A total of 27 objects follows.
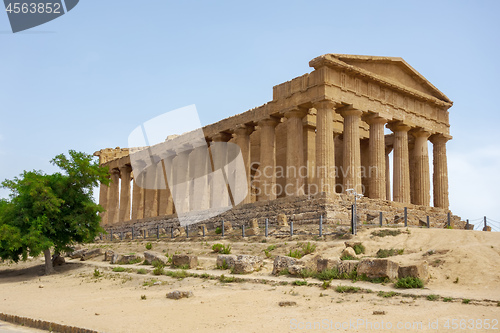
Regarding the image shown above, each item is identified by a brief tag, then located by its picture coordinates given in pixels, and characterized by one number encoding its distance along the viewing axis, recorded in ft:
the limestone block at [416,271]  43.73
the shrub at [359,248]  58.13
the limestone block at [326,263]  50.07
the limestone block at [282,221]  81.35
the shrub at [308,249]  61.05
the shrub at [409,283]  42.55
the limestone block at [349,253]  54.75
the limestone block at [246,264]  56.44
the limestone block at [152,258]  68.08
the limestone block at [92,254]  88.69
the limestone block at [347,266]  48.21
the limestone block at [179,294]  47.19
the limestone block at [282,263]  53.72
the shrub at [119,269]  68.74
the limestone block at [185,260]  64.20
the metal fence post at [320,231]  68.45
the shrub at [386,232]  64.69
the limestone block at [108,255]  81.73
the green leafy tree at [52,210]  75.10
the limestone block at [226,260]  59.64
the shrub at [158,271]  61.98
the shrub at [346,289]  42.70
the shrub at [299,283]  47.33
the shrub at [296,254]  59.70
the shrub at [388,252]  55.36
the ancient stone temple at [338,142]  95.96
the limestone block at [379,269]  45.06
